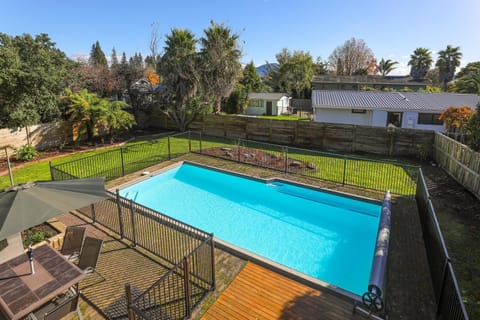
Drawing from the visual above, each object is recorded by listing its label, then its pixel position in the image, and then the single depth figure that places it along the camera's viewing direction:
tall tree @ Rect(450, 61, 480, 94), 26.31
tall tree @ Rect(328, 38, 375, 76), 52.91
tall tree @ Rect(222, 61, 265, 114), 31.30
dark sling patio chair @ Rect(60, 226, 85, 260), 5.84
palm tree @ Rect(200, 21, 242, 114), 21.19
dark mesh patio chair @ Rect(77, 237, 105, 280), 5.17
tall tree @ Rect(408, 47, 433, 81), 48.81
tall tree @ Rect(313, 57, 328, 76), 52.16
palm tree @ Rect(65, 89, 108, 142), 16.41
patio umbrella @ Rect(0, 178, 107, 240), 4.01
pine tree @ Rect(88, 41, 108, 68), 68.18
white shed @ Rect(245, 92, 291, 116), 33.50
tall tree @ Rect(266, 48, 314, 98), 40.84
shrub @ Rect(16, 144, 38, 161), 14.19
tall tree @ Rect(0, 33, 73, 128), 12.51
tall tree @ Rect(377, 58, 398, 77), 53.06
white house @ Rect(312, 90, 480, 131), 18.98
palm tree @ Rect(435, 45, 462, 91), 45.94
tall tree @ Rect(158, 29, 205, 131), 20.64
